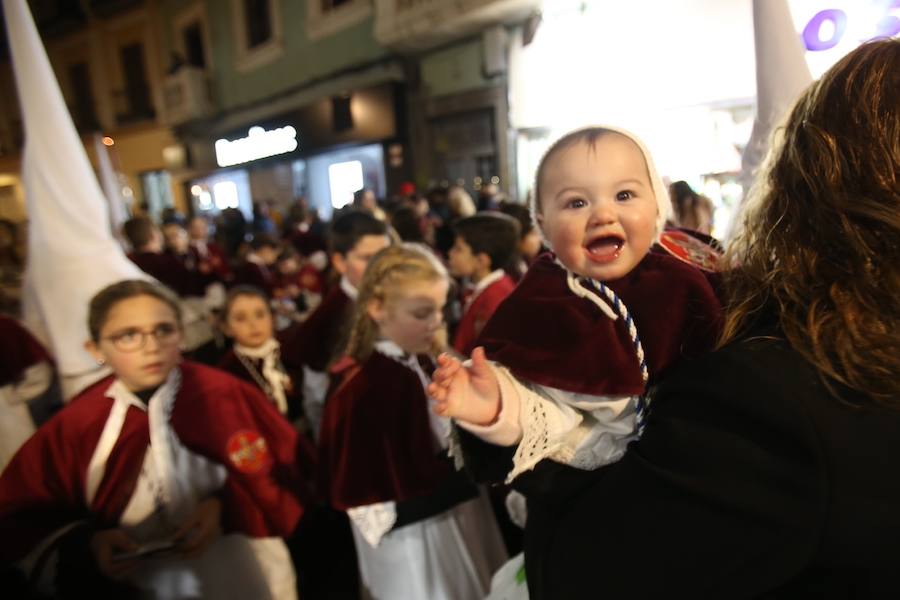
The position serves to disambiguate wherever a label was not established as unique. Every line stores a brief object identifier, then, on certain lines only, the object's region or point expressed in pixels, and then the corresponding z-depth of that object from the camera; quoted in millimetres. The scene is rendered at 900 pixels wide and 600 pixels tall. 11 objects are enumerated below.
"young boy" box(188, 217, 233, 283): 5305
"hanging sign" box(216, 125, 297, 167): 11617
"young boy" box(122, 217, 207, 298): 4390
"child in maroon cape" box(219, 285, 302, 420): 2730
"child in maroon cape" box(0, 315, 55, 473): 2229
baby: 919
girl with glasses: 1493
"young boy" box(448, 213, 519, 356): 2670
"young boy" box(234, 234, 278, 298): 4809
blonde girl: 1700
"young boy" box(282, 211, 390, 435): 2666
